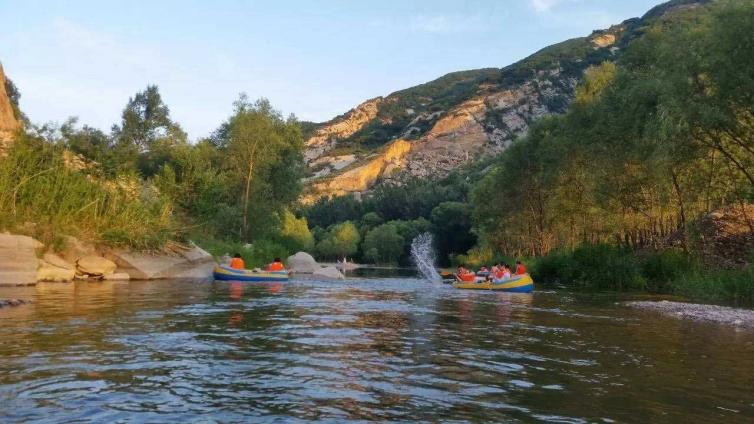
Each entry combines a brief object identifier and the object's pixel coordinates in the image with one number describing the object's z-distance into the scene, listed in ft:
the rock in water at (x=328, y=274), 125.03
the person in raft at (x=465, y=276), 101.02
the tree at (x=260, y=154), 162.40
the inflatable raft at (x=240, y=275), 95.55
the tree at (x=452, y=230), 339.77
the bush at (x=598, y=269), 100.12
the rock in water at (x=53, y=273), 72.95
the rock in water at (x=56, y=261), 76.14
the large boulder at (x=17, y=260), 63.67
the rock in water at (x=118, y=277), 83.80
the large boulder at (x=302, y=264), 141.35
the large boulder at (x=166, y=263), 88.77
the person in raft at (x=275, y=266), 102.42
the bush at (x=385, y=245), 369.30
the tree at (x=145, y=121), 184.55
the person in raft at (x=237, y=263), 98.84
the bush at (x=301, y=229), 324.66
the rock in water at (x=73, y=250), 79.77
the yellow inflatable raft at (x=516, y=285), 87.92
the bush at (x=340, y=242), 385.29
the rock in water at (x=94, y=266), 80.84
